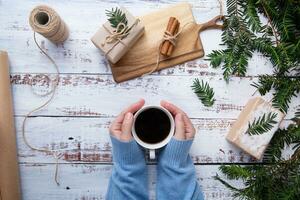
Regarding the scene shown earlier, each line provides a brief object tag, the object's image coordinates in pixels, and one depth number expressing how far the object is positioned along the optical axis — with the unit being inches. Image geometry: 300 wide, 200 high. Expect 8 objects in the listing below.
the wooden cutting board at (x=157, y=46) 40.7
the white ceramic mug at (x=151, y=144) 38.3
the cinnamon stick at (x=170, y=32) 39.8
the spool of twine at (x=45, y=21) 36.2
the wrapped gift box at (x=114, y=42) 38.1
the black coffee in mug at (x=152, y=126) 38.9
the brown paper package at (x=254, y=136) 39.8
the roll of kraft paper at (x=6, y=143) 39.3
